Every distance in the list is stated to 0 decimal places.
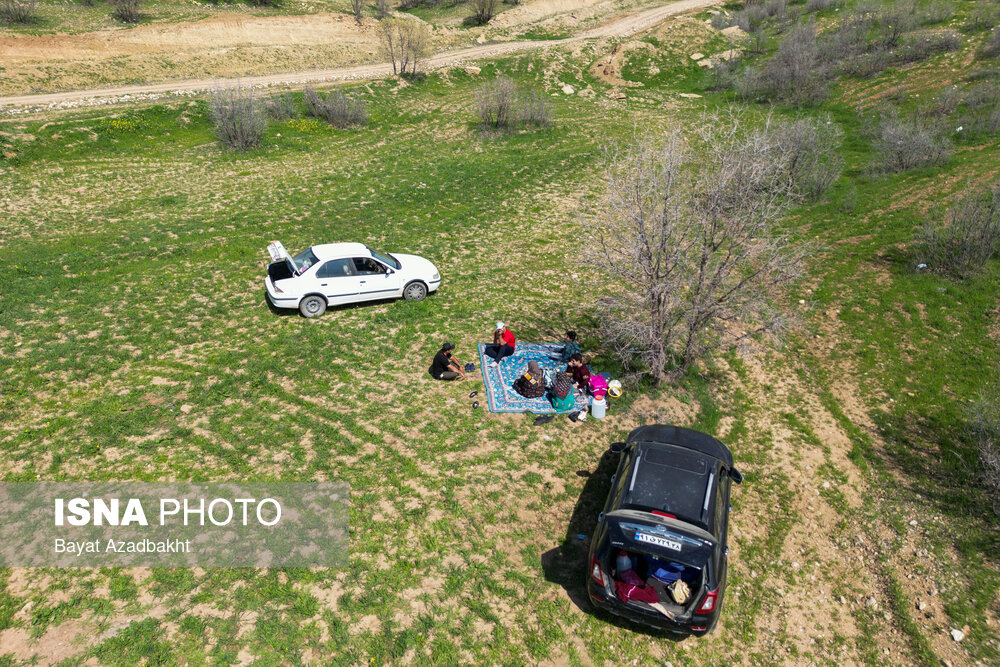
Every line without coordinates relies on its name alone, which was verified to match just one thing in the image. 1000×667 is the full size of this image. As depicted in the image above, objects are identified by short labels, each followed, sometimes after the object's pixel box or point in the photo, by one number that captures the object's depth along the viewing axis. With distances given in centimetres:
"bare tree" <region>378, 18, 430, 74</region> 4212
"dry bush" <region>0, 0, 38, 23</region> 4350
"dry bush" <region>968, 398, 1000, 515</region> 1077
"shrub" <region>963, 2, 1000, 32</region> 3884
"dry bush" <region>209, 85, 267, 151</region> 2942
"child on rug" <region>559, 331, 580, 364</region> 1420
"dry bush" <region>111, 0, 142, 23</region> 4725
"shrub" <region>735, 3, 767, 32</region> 5374
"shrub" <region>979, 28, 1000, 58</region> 3475
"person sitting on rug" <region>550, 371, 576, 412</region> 1259
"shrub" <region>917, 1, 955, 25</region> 4353
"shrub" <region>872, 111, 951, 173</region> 2469
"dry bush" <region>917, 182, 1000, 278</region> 1728
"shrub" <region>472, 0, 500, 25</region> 5862
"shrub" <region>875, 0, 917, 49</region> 4156
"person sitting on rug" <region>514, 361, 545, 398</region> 1275
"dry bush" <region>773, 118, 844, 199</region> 2480
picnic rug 1272
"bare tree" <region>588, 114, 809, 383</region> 1149
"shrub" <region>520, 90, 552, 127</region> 3544
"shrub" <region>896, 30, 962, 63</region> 3788
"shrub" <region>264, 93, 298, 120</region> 3416
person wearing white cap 1402
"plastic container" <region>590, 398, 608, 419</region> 1244
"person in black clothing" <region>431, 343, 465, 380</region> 1321
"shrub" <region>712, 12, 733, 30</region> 5369
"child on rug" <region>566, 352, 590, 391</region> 1332
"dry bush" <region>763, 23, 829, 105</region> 3828
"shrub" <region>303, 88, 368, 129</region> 3425
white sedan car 1521
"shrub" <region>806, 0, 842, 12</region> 5300
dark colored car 775
